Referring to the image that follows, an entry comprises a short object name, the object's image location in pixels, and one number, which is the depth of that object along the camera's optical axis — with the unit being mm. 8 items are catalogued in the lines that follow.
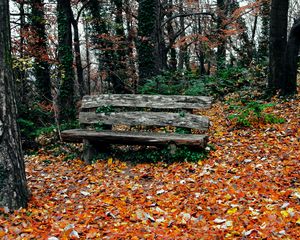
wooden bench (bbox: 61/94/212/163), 5910
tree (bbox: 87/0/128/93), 14039
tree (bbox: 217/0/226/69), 16625
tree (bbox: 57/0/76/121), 11102
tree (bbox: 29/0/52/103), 10438
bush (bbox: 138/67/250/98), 10070
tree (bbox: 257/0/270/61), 17695
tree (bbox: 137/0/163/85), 12047
